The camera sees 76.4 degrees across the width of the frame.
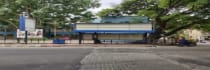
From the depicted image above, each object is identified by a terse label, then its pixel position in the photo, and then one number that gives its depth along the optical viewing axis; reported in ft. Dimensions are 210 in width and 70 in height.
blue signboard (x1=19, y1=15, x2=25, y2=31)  61.13
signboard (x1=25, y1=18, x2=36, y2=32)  61.55
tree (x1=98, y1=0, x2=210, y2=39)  60.33
